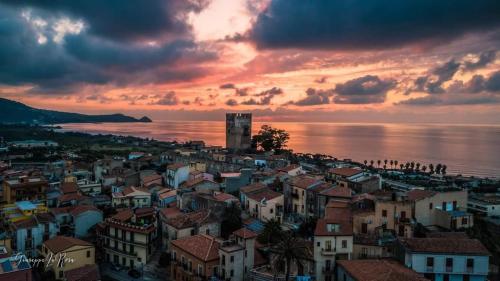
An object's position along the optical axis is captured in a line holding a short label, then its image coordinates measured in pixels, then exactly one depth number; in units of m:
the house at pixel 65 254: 30.75
